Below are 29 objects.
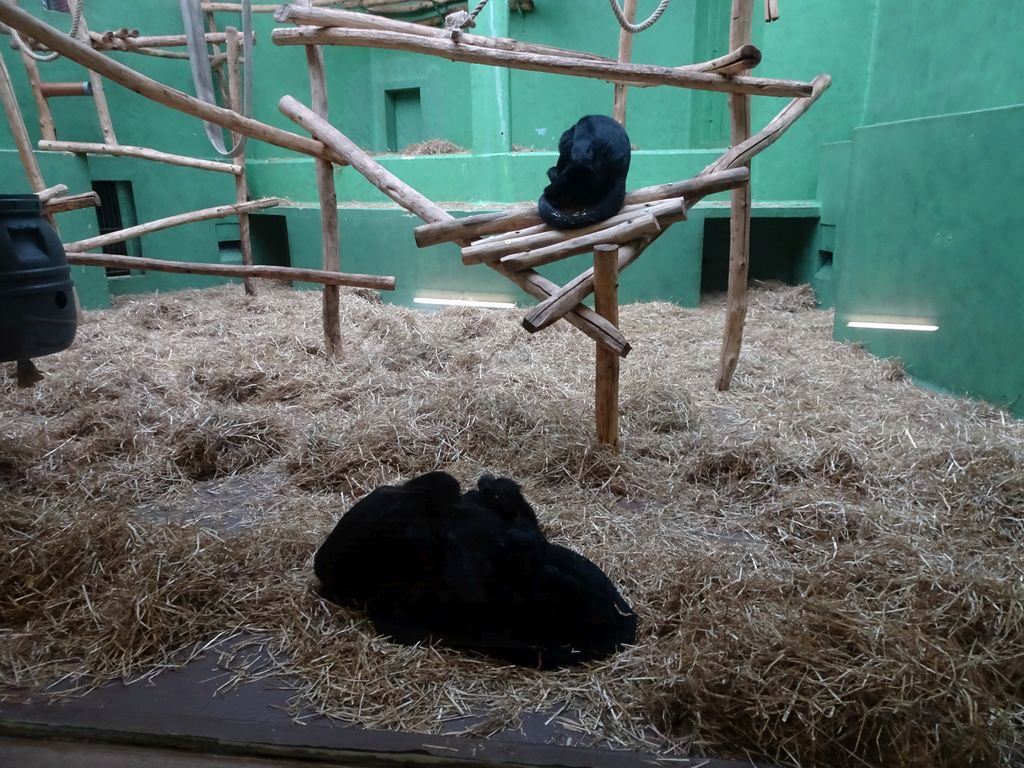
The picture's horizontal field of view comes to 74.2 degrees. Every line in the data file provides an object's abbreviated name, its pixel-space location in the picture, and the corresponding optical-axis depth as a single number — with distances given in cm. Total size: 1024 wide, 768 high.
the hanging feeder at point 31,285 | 207
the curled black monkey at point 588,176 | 308
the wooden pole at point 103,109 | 666
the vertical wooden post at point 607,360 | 288
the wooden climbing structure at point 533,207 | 289
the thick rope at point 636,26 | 392
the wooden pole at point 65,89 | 652
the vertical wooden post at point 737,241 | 388
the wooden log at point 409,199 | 278
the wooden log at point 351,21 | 353
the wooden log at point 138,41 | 644
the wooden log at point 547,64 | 330
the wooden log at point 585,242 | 287
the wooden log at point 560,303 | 266
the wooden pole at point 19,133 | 516
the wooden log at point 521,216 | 319
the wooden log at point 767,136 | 377
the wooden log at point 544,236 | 294
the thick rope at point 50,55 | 454
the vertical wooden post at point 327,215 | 429
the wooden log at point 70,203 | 455
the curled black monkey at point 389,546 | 184
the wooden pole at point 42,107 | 639
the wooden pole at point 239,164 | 690
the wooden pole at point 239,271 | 461
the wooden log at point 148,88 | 279
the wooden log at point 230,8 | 751
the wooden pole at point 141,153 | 627
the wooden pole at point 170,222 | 552
